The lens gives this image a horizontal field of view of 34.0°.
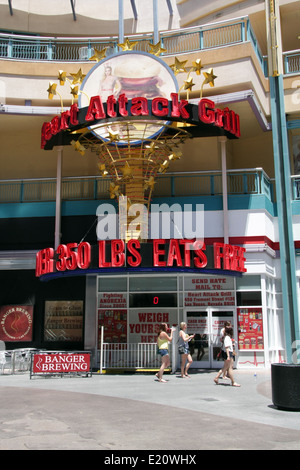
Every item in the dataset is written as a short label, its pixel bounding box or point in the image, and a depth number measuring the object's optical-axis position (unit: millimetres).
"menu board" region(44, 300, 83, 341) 22484
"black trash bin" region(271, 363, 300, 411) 10516
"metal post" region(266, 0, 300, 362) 11062
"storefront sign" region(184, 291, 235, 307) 20562
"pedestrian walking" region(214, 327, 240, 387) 14641
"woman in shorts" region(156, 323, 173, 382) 15891
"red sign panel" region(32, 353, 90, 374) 16719
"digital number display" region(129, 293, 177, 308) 21000
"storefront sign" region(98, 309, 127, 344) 21031
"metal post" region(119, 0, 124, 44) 21886
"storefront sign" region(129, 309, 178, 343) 20875
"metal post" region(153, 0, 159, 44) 21631
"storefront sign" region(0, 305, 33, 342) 22641
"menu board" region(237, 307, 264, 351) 20125
